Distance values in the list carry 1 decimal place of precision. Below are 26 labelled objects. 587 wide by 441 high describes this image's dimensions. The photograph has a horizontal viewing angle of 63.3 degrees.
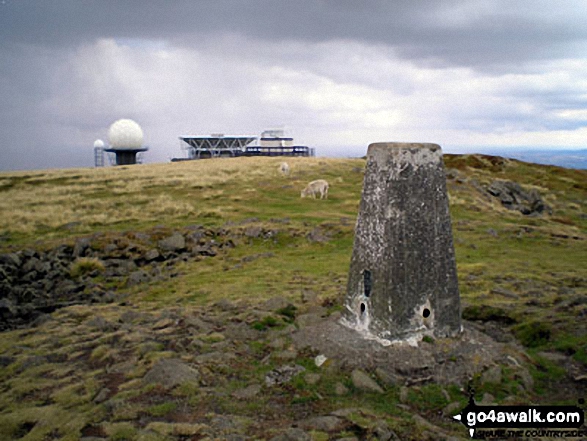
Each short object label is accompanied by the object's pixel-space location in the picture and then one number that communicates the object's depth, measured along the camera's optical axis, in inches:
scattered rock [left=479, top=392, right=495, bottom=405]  311.9
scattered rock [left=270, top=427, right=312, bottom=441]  260.2
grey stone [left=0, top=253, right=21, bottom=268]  744.3
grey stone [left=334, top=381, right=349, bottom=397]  329.4
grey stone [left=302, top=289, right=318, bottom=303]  535.2
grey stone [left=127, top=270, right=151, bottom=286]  702.5
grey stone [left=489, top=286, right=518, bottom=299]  532.7
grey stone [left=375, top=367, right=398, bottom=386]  337.4
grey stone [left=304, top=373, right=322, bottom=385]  342.1
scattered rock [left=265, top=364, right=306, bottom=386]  347.8
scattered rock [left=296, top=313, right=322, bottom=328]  449.1
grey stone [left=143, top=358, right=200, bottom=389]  341.1
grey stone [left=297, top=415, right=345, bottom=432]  276.7
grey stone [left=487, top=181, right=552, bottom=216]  1505.9
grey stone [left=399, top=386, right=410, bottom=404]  320.1
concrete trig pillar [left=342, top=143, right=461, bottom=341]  362.0
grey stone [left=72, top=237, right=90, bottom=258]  804.6
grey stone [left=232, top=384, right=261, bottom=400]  327.6
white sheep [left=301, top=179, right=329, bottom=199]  1348.9
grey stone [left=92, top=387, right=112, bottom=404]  327.5
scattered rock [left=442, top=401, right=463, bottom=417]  305.4
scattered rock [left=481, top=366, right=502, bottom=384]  334.3
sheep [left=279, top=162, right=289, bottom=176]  1810.5
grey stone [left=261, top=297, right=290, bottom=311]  504.4
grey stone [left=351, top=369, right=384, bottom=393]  330.0
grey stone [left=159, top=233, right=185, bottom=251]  835.4
